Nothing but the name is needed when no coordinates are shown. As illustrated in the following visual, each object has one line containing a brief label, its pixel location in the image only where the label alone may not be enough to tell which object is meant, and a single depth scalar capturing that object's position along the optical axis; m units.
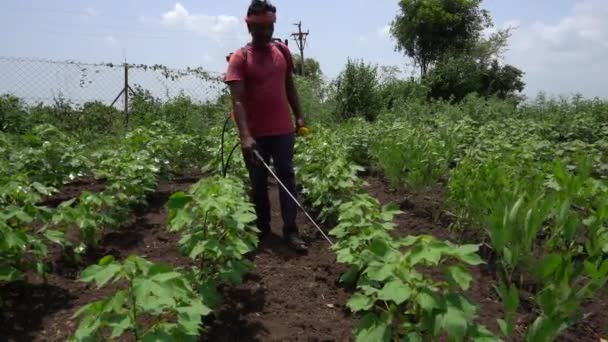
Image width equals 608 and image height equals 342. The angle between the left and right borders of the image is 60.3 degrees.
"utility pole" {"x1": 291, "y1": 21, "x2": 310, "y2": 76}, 27.25
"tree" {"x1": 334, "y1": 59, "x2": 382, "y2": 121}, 11.66
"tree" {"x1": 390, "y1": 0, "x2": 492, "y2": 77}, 22.14
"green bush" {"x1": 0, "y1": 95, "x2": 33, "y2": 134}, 7.51
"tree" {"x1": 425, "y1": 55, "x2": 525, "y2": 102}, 17.38
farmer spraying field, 3.39
